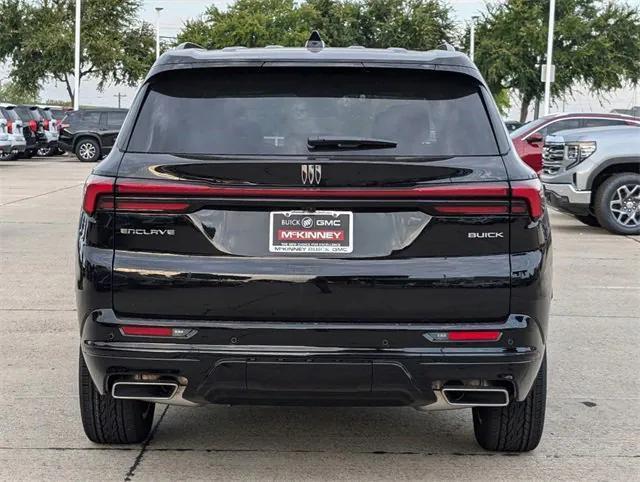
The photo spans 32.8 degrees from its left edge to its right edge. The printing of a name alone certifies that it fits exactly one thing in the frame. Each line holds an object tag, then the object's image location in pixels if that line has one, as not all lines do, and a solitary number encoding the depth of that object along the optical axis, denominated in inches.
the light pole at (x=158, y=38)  2399.1
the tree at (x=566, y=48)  2183.8
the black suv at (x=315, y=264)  161.0
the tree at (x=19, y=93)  2400.3
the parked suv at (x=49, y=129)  1450.5
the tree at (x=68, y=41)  2293.3
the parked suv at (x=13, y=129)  1193.4
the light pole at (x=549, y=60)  1656.0
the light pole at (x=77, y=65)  1969.7
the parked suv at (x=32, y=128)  1337.4
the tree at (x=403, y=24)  2861.7
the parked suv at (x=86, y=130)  1449.3
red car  837.8
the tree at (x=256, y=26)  2965.1
